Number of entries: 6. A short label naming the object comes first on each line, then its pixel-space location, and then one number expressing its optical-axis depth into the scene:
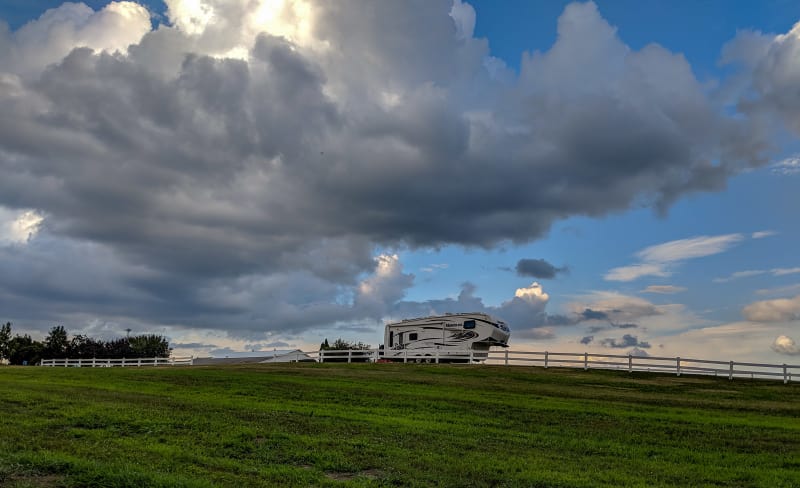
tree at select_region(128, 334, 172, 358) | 105.94
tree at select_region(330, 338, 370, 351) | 95.75
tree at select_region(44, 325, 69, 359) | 104.25
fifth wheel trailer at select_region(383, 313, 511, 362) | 46.97
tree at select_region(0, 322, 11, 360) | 102.19
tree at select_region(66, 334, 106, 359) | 100.56
